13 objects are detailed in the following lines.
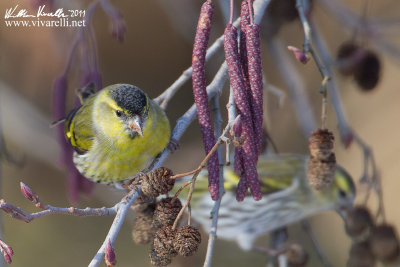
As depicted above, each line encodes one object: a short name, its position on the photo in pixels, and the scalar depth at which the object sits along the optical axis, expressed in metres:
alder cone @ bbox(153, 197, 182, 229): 2.91
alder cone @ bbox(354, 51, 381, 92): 3.05
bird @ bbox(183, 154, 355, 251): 3.11
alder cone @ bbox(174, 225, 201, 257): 2.90
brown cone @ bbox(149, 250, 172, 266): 2.91
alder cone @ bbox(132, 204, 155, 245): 2.95
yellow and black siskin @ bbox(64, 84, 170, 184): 2.98
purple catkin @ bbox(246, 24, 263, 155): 2.91
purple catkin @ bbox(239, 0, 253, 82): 2.92
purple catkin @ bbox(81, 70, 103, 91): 3.01
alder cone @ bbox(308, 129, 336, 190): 2.97
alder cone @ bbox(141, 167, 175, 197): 2.91
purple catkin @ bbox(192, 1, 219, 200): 2.92
